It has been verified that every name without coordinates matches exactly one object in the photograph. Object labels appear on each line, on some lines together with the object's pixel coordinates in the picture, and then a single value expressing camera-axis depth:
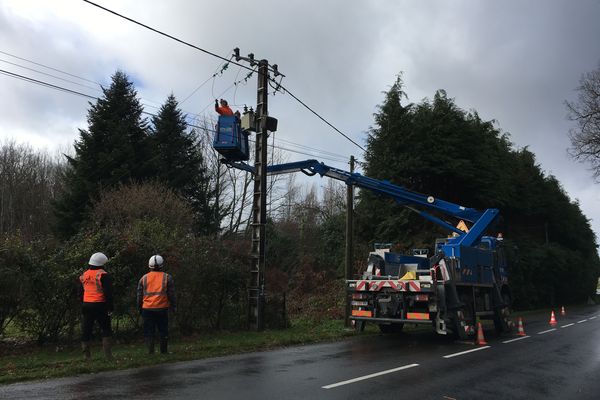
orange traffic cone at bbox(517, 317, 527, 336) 15.73
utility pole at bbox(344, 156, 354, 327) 17.34
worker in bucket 15.16
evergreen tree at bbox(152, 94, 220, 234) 37.16
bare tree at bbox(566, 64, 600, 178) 26.81
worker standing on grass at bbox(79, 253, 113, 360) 9.28
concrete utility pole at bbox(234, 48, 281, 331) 14.99
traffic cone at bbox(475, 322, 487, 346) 12.97
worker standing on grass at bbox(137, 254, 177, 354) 9.86
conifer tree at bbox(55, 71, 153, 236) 30.20
